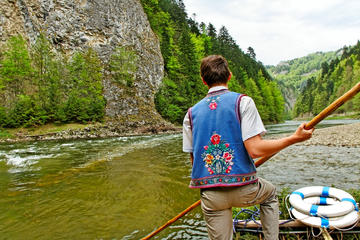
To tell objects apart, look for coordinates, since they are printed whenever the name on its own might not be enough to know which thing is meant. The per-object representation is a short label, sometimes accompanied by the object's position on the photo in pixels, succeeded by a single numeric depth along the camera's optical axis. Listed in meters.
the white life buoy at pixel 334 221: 3.01
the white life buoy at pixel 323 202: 3.15
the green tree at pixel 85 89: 26.19
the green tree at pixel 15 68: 23.81
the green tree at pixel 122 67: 34.09
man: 1.89
